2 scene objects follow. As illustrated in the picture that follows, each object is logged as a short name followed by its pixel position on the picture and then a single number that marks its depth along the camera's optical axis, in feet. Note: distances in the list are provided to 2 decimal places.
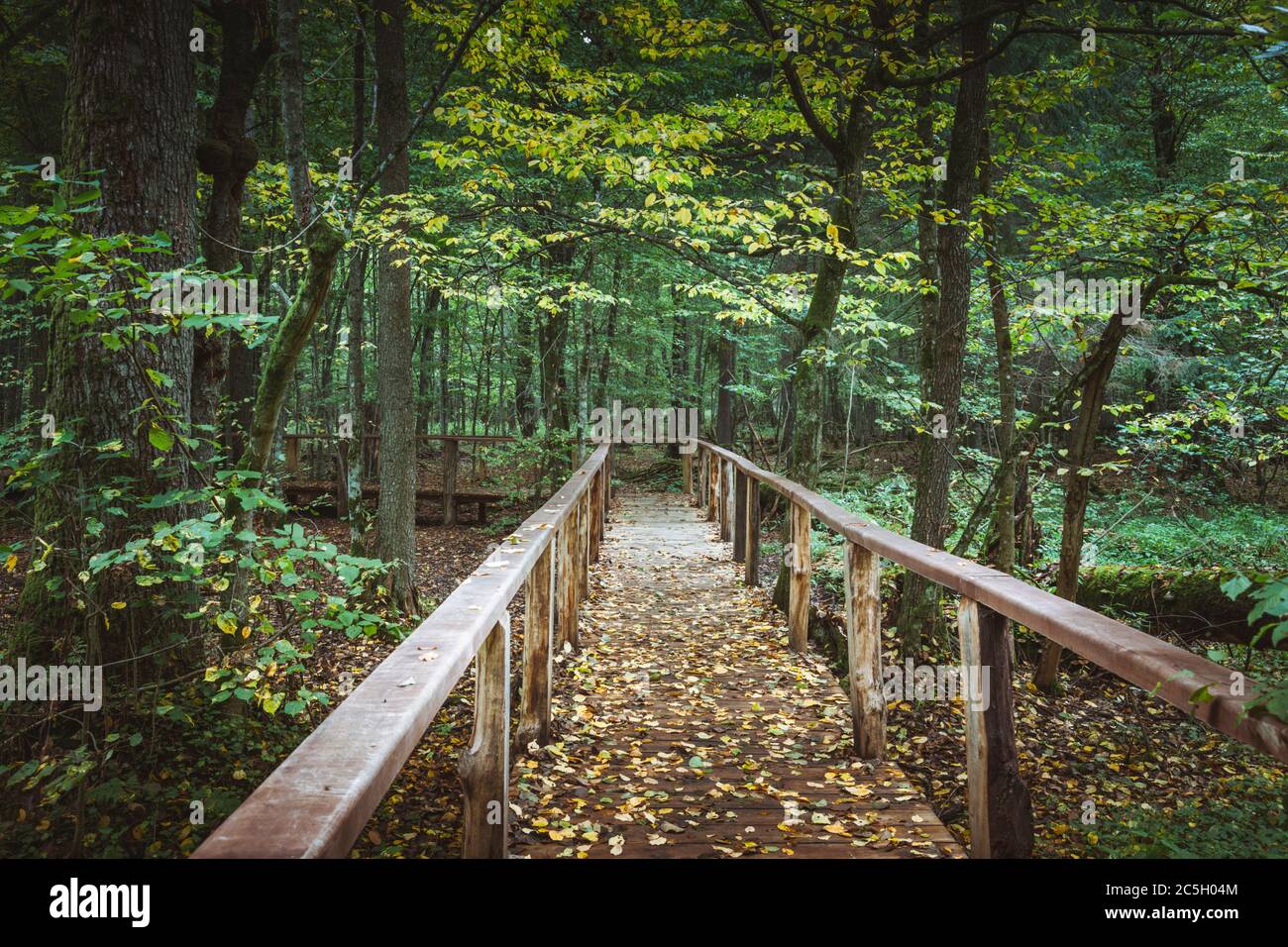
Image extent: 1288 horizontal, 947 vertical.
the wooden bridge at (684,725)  4.85
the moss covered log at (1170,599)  24.85
